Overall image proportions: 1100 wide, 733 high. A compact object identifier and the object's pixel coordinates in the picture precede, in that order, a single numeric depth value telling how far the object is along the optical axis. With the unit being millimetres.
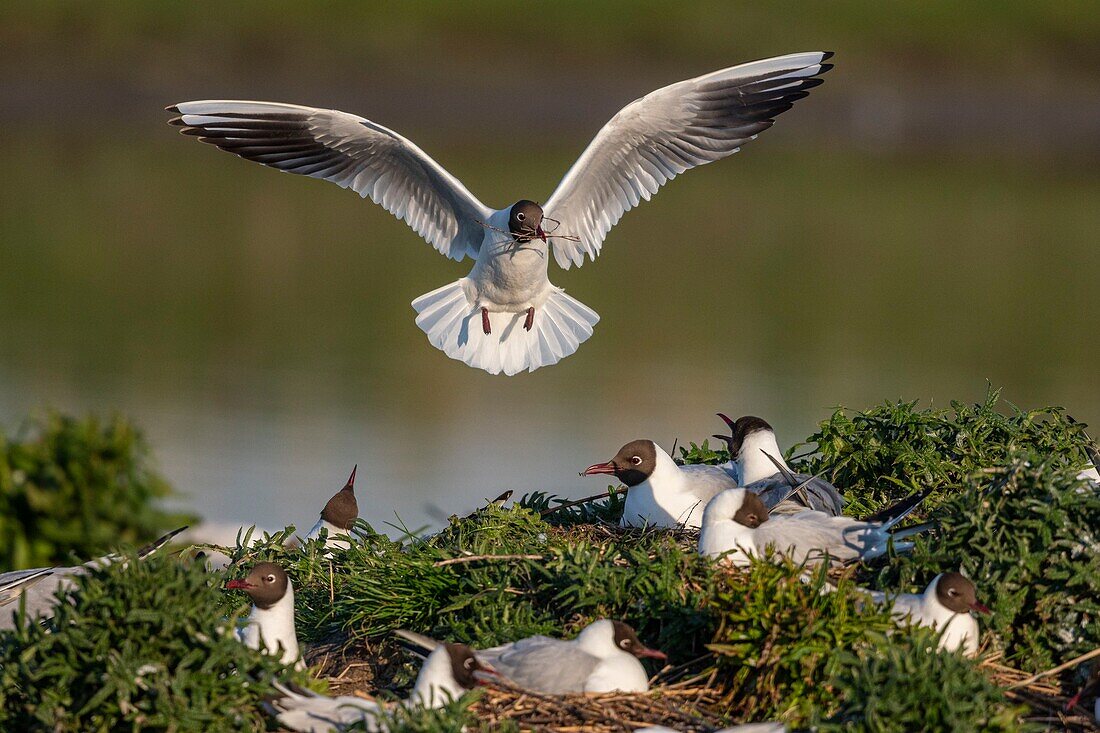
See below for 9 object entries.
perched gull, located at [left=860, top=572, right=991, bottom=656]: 10070
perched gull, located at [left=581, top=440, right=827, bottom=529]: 13711
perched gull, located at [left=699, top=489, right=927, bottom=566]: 11305
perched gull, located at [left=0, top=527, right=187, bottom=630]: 12461
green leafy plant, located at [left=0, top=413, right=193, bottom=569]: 18750
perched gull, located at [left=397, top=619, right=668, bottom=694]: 9961
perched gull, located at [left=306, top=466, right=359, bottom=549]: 14922
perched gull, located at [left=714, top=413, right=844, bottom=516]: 12883
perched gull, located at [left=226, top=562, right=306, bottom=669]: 11148
